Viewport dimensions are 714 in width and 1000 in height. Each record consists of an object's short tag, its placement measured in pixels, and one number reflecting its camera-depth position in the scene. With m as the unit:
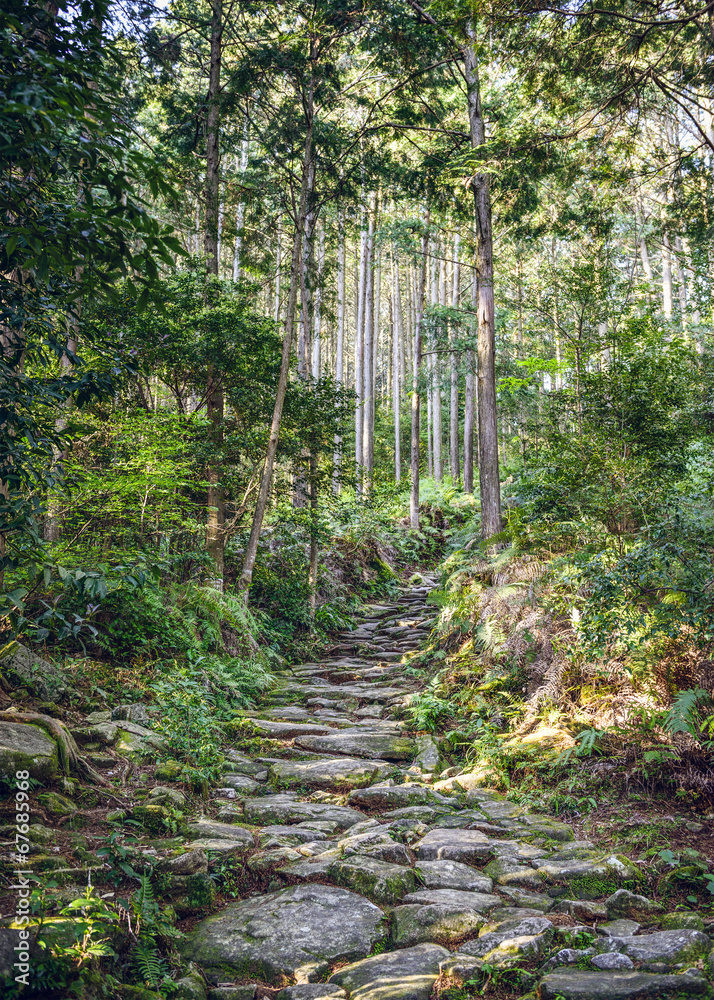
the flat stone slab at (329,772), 5.25
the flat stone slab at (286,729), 6.22
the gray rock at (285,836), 3.96
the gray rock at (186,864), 3.21
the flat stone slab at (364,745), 5.91
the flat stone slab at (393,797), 4.83
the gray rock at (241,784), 4.94
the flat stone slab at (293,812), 4.46
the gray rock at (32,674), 4.42
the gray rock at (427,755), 5.60
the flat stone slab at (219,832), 3.84
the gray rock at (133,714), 5.07
